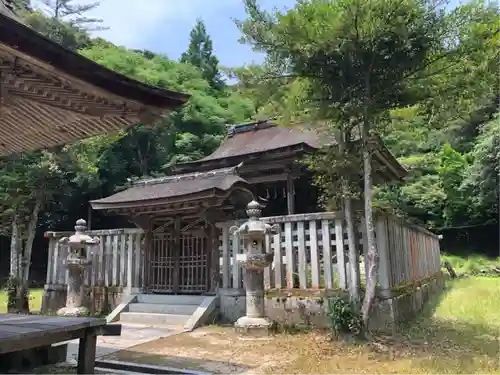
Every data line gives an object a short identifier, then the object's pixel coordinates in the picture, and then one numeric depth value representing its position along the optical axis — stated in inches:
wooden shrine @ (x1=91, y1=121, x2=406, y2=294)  331.0
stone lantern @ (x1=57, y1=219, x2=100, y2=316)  337.1
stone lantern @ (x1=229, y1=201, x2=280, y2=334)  260.5
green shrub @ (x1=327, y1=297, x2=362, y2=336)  224.5
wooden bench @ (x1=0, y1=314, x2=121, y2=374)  140.3
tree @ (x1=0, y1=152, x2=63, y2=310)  501.4
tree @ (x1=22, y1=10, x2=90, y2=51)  920.9
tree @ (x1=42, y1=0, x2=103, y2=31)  1068.5
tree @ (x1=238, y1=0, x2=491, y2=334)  218.5
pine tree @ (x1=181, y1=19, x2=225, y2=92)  1289.4
